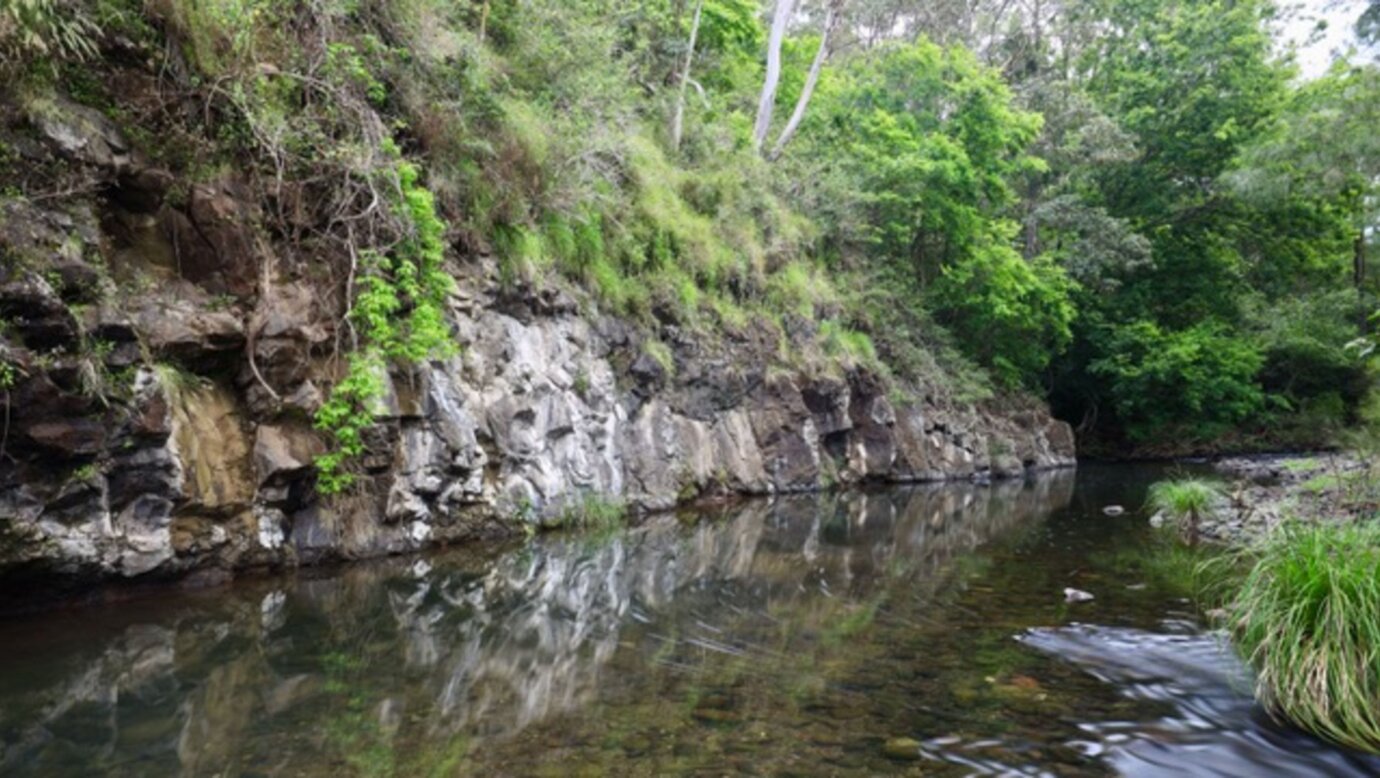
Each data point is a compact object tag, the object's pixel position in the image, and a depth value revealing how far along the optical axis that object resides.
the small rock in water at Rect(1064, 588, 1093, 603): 7.34
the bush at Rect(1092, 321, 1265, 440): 25.41
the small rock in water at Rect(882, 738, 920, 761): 3.96
